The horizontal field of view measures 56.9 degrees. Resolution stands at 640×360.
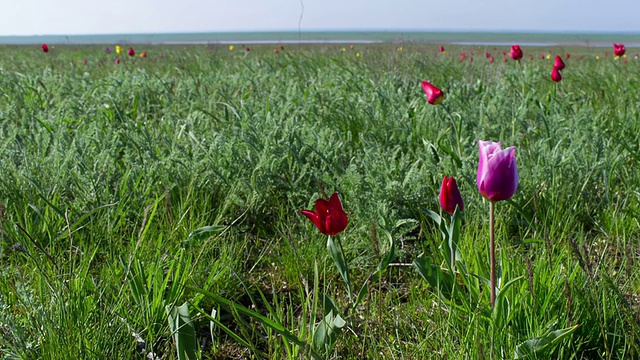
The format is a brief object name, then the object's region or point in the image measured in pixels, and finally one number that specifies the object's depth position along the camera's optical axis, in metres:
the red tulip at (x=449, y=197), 1.49
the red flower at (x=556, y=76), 3.42
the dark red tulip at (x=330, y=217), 1.33
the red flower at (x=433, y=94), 2.66
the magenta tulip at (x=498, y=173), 1.25
